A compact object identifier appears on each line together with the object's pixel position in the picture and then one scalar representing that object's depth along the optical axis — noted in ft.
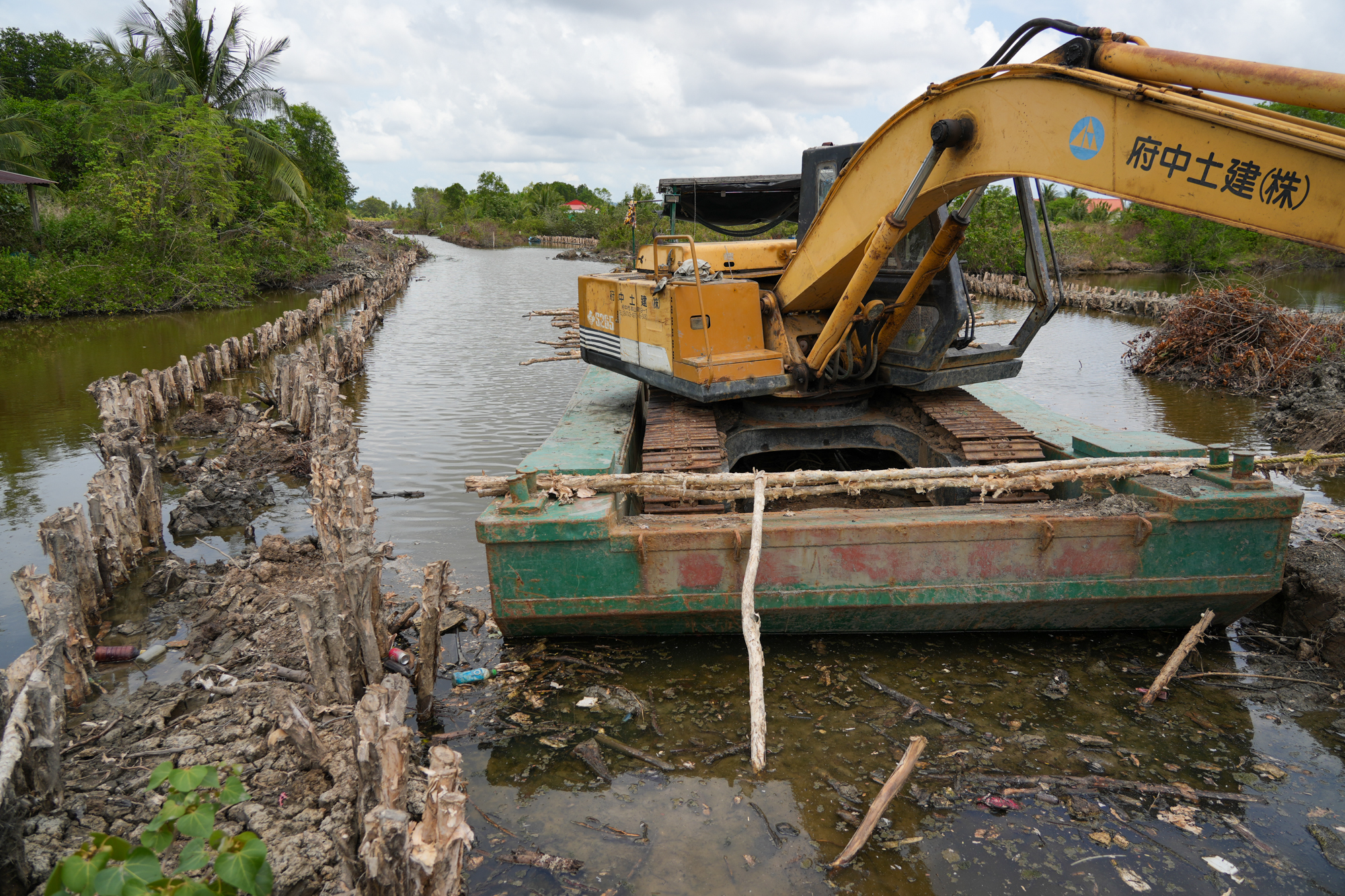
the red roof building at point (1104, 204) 167.32
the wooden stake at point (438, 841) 9.12
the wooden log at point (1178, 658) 14.98
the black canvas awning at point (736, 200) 24.39
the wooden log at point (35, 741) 11.04
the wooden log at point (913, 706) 14.52
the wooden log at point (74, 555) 17.44
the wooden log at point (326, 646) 13.83
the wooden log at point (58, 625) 14.14
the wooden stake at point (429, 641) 15.07
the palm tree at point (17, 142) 94.79
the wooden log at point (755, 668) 12.82
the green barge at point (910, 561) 15.42
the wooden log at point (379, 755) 10.04
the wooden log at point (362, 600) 14.44
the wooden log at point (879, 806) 11.50
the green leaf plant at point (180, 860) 7.72
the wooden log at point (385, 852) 8.96
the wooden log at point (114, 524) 20.29
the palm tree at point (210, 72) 95.45
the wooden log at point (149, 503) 23.41
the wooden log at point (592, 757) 13.55
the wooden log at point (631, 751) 13.70
